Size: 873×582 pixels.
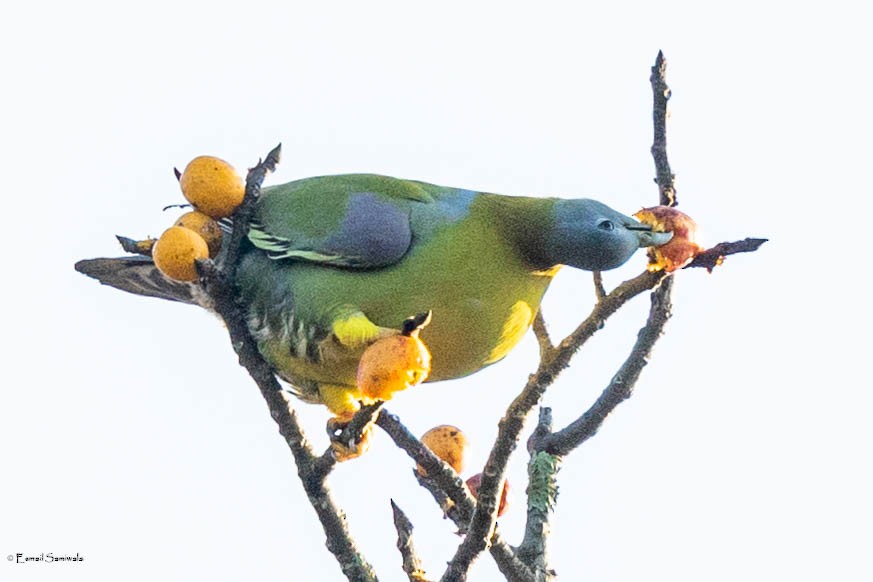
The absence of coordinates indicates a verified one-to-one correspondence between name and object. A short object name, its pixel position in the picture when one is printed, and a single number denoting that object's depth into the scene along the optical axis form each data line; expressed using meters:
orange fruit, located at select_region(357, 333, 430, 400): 7.39
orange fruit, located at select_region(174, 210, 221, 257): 9.62
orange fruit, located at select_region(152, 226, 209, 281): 8.65
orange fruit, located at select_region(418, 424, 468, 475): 9.77
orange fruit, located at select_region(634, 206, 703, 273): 9.11
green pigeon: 10.10
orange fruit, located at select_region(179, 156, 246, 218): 9.58
